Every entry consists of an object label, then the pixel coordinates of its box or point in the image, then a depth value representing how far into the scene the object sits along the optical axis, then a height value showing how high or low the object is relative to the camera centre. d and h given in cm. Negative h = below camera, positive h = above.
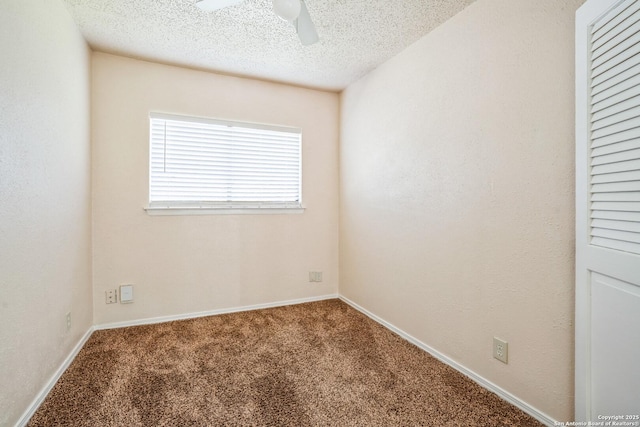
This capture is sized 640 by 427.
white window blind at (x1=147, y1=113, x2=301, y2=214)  279 +46
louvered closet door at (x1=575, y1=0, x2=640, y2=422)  108 +1
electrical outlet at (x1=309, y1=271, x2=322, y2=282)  338 -73
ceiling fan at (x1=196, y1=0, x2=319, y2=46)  137 +101
